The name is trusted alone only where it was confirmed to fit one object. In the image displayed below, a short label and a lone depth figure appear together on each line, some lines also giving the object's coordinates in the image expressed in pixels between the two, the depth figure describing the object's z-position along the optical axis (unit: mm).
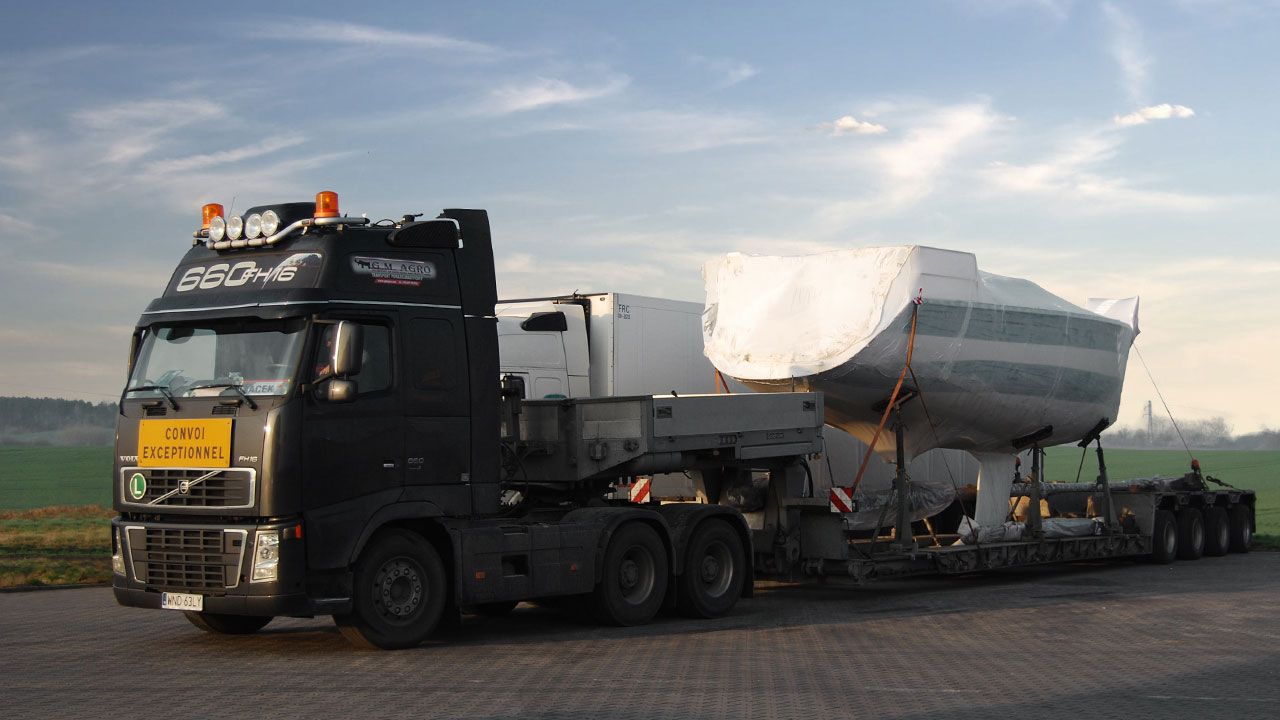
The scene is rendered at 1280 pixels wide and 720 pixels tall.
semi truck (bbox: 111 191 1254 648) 11039
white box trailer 16516
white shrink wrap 15688
